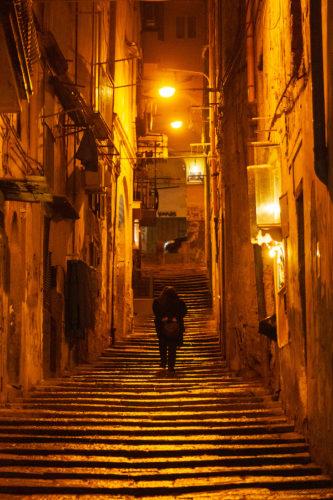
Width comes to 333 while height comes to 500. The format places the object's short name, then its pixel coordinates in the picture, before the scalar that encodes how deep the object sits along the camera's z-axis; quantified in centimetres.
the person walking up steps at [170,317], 1350
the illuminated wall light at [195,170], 4591
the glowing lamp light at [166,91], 2094
